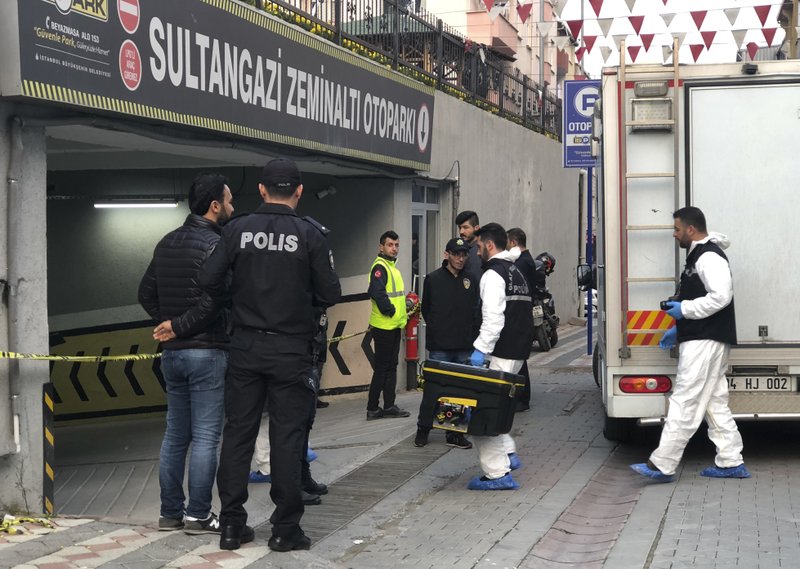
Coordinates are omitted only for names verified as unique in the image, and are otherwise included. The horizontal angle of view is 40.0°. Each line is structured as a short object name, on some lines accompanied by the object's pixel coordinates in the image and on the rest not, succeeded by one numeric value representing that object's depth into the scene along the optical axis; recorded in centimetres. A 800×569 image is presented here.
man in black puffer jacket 618
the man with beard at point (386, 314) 1084
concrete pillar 664
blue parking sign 1614
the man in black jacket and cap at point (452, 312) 943
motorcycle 1406
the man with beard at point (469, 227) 1021
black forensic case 752
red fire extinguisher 1246
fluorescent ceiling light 1302
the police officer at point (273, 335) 585
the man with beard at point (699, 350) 778
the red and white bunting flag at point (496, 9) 1627
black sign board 666
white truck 829
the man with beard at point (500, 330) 771
